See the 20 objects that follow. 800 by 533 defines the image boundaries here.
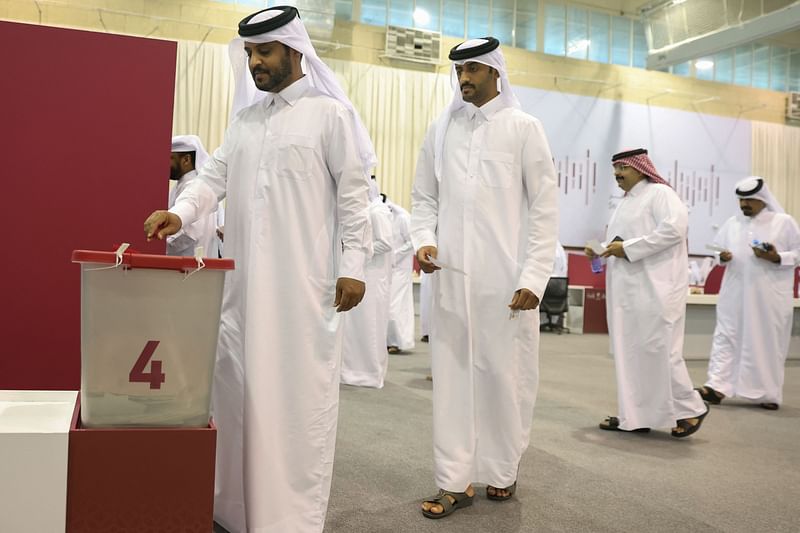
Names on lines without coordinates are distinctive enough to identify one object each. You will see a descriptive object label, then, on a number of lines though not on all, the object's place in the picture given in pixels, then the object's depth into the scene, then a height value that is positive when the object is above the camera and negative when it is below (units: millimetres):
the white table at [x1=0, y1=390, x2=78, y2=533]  1647 -437
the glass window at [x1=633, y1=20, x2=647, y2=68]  14484 +4291
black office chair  10914 -261
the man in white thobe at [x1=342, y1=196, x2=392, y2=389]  5293 -366
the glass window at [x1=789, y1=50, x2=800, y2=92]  15562 +4235
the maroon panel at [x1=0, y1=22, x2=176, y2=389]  2707 +348
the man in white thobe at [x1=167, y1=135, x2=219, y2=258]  3867 +478
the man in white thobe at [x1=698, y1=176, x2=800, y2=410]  5535 -115
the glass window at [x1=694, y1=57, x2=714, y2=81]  15086 +4085
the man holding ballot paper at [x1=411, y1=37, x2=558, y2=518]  2705 +0
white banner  13758 +2383
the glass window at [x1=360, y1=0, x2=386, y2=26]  12626 +4189
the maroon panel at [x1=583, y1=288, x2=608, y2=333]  11305 -426
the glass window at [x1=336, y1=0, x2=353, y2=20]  12414 +4136
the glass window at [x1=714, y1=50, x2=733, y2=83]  15184 +4169
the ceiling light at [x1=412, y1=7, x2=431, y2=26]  12984 +4241
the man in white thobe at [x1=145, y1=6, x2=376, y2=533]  2176 -1
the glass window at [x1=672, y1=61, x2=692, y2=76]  14914 +4030
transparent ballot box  1711 -144
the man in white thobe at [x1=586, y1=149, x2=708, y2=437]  4078 -166
